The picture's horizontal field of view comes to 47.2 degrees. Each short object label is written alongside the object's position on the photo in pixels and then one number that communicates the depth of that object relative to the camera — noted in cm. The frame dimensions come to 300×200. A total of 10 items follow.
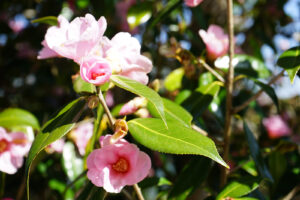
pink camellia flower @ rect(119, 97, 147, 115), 87
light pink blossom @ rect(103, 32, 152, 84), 76
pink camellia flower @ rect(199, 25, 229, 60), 107
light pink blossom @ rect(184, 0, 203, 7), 94
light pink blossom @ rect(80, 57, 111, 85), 67
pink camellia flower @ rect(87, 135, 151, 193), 75
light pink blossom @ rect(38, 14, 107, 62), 67
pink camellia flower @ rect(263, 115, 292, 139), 183
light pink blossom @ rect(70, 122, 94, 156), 124
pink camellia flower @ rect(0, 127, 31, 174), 100
